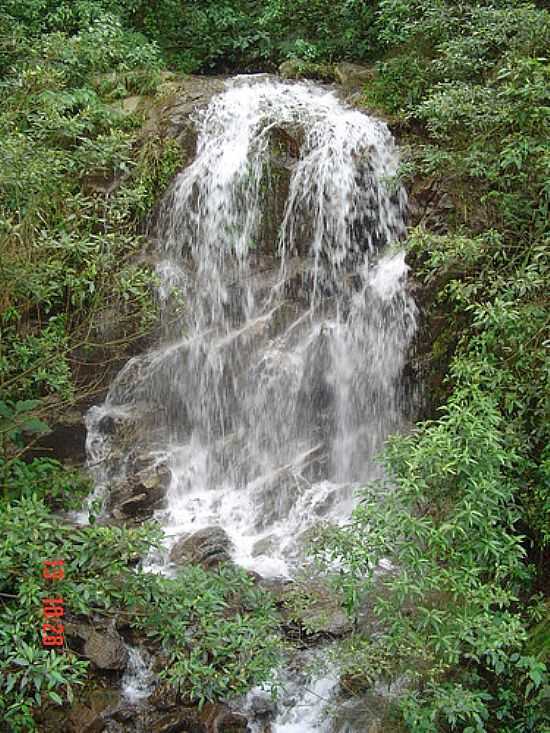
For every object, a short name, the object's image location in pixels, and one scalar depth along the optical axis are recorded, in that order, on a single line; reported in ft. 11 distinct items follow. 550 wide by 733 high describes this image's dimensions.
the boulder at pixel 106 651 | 16.19
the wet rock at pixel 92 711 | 15.15
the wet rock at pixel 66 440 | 22.85
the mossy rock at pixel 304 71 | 30.63
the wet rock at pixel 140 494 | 21.98
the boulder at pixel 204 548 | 19.74
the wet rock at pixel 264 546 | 20.81
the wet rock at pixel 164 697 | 15.87
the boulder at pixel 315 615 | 16.56
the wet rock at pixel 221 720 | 15.56
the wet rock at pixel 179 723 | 15.46
